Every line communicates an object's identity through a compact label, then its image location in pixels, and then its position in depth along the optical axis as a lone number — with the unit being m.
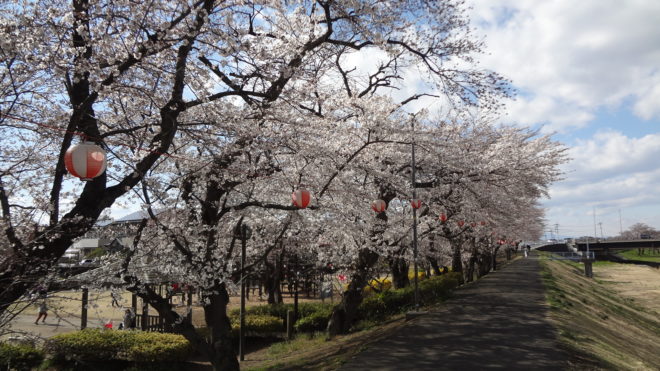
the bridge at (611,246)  78.88
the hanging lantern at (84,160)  5.02
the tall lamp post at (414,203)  11.28
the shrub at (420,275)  26.63
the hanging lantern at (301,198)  8.13
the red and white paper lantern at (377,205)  11.05
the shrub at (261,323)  15.09
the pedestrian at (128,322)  11.30
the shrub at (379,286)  20.51
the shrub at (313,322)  15.41
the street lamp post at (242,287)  10.70
